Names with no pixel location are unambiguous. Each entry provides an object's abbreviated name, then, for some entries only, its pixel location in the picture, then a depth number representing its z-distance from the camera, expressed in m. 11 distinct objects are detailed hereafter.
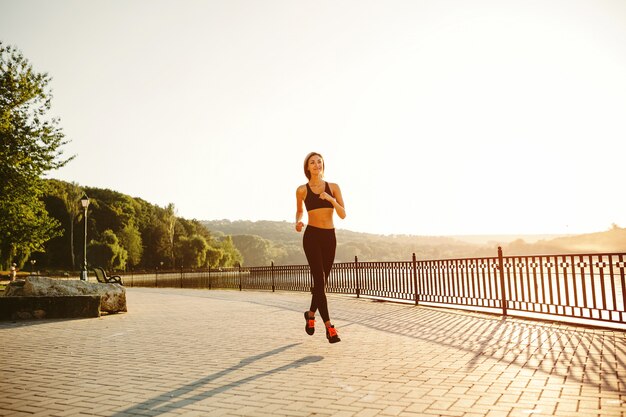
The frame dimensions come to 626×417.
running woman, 5.82
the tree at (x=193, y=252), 70.81
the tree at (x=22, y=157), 17.27
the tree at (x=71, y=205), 68.62
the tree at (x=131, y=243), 67.25
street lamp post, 20.79
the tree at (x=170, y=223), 75.00
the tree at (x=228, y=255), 80.24
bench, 12.46
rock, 10.23
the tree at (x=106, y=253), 57.09
